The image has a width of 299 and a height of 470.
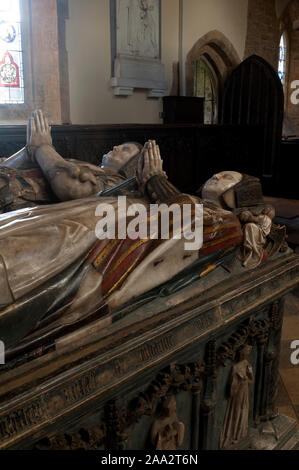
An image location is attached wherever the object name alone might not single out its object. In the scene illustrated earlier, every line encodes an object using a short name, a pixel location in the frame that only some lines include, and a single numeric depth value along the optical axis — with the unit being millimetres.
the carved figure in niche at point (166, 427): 1609
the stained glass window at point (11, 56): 5609
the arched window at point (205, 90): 10266
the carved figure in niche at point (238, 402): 1927
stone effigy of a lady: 1291
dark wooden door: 7578
